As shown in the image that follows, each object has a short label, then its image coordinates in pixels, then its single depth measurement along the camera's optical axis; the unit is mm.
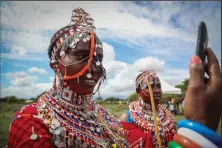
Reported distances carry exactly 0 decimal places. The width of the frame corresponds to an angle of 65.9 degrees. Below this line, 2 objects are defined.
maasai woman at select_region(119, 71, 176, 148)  1140
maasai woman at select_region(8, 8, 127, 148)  471
